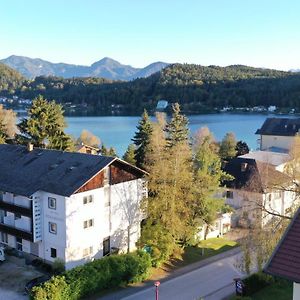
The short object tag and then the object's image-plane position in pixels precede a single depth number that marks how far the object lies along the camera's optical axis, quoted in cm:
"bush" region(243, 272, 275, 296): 1866
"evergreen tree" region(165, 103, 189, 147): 3277
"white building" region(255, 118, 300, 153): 5216
